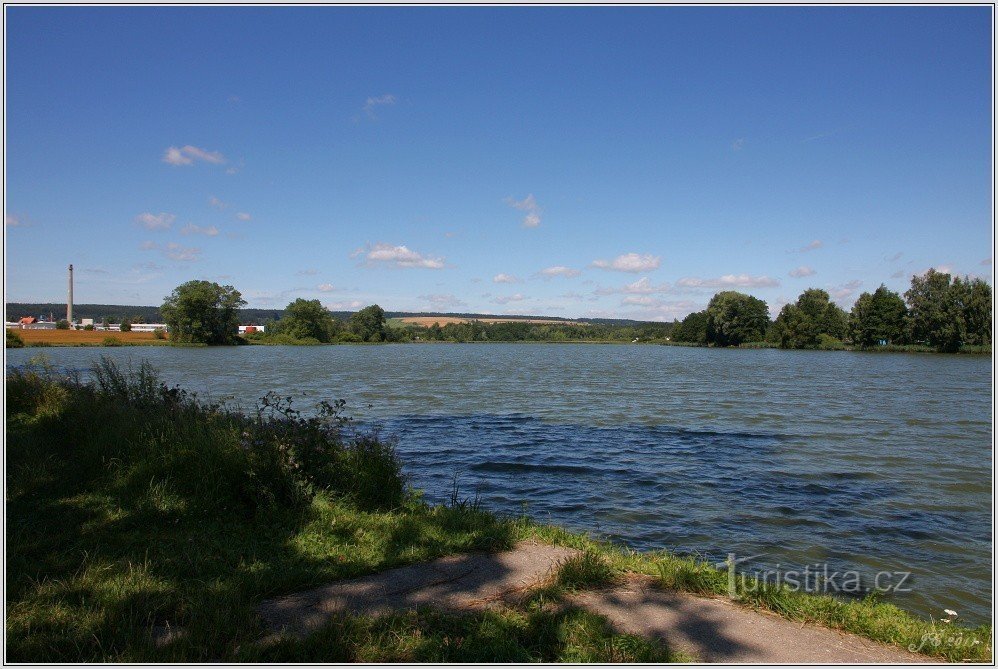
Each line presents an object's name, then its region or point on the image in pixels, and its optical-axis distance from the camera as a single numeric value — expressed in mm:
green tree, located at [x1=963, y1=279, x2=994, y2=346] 75438
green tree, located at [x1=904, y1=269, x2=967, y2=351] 76125
